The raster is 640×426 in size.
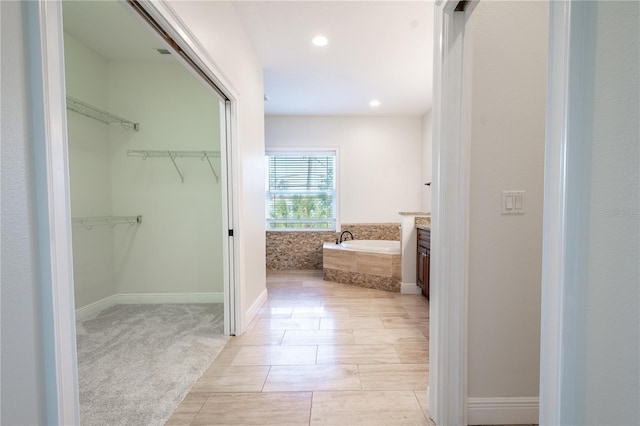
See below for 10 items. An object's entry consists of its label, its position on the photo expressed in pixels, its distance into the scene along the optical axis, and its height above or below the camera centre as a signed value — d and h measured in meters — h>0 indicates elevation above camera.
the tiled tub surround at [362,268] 3.85 -0.94
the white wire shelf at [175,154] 3.22 +0.55
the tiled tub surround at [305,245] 5.09 -0.77
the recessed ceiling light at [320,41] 2.75 +1.57
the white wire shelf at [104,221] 2.83 -0.19
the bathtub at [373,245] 4.04 -0.69
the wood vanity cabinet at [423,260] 3.33 -0.72
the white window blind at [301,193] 5.20 +0.16
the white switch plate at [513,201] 1.44 -0.01
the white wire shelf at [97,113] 2.67 +0.92
